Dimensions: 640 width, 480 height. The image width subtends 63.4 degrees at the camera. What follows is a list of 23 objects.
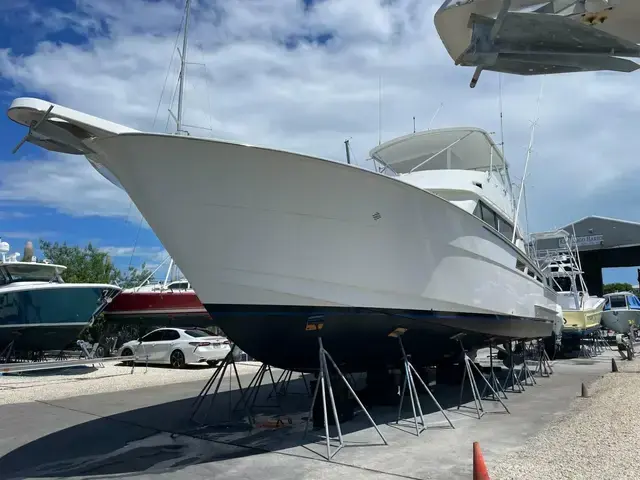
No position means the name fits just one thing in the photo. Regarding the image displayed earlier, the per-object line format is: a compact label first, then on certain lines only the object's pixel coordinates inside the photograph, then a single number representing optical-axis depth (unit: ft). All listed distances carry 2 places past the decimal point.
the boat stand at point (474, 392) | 23.77
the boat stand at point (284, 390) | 31.08
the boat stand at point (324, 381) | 17.88
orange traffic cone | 11.53
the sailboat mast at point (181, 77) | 56.49
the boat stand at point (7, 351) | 46.14
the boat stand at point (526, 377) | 33.96
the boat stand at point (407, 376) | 20.66
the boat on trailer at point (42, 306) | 44.88
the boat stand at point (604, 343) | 64.90
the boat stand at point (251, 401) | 24.78
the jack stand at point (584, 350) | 56.70
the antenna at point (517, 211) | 30.44
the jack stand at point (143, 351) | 47.14
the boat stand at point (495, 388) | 28.17
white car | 45.93
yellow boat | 52.39
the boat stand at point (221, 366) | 23.24
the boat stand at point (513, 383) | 30.94
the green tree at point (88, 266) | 82.53
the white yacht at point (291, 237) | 17.54
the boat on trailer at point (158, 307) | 59.00
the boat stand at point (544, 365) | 39.54
